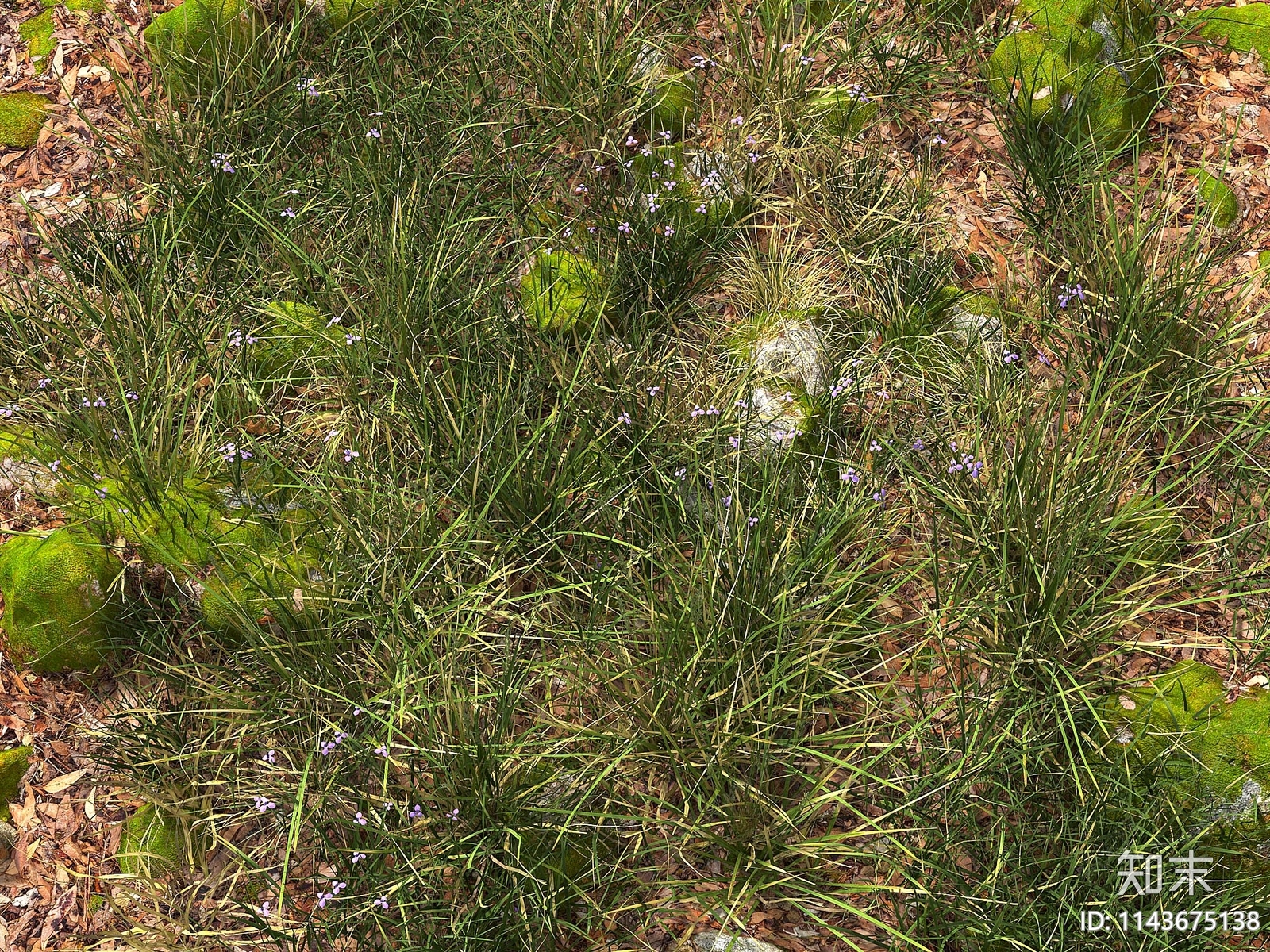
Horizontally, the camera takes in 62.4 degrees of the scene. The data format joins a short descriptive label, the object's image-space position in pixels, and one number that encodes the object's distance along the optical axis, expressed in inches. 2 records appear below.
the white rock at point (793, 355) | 147.8
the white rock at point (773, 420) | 136.3
